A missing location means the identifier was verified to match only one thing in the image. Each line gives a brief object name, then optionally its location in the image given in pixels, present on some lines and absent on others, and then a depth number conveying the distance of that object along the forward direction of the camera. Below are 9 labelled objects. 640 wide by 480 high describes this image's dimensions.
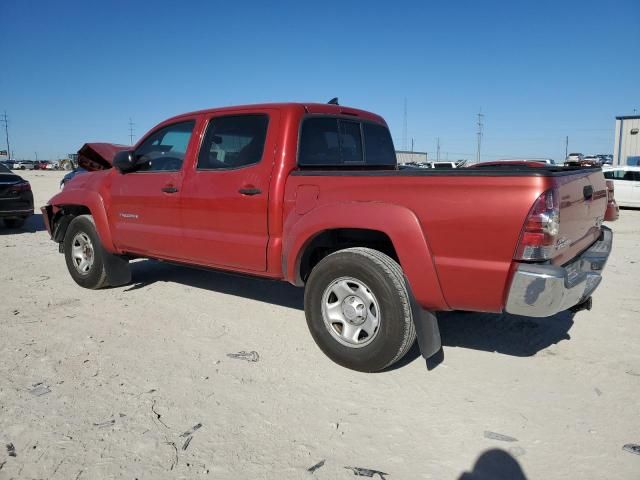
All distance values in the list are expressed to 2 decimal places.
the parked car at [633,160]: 27.54
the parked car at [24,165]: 79.56
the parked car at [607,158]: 40.53
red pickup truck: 2.75
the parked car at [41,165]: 84.50
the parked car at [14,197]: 10.28
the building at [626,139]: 35.44
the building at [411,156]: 65.64
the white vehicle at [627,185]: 16.16
